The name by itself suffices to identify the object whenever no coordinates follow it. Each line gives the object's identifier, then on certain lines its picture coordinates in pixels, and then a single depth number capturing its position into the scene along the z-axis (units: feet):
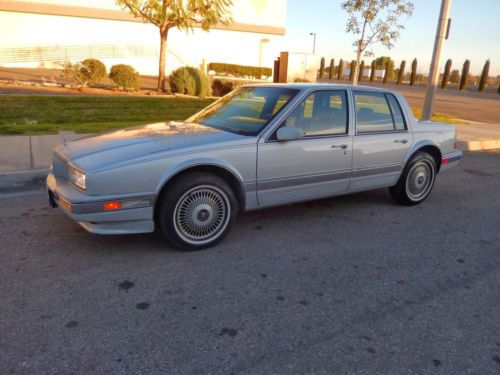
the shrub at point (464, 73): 158.40
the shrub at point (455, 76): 204.70
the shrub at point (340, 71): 211.08
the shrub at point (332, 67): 214.07
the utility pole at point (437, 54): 35.06
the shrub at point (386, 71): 188.44
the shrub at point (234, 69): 102.12
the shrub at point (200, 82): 54.24
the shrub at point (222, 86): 60.64
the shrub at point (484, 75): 153.48
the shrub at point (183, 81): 53.16
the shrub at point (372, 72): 189.22
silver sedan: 11.79
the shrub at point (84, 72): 50.47
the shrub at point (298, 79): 105.70
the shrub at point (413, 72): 182.50
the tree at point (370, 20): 49.47
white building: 89.51
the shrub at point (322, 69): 219.82
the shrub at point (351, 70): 181.74
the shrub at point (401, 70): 192.24
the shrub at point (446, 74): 163.73
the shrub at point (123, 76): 52.31
